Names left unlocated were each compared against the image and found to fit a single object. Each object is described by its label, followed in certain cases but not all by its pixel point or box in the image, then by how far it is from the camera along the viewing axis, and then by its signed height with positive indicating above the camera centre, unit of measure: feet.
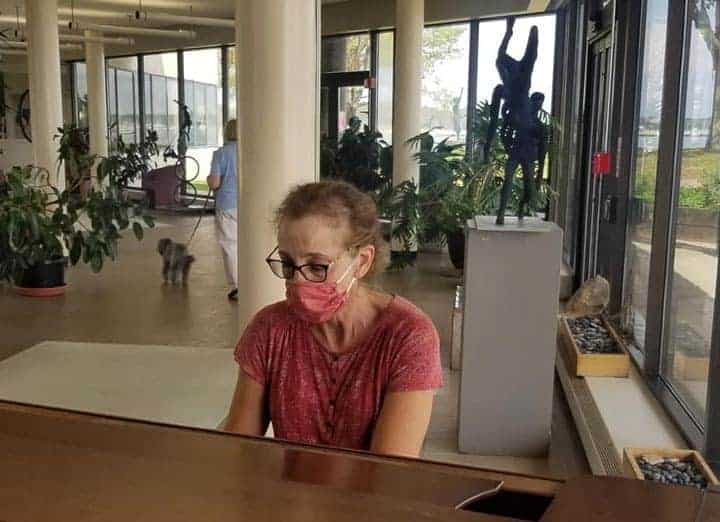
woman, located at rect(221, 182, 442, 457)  5.46 -1.47
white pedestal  12.12 -3.01
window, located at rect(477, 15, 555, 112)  30.40 +3.58
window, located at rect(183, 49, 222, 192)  48.16 +1.84
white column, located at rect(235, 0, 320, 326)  11.71 +0.29
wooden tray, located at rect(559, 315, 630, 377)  14.10 -3.89
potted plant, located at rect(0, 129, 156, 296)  19.20 -2.40
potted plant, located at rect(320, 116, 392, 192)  34.01 -0.88
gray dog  25.40 -4.02
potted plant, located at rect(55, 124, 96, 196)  25.27 -0.70
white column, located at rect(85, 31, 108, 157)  45.55 +2.08
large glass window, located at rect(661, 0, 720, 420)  10.87 -1.15
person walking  22.16 -1.61
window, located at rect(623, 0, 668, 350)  14.73 -0.55
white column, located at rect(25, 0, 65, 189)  29.81 +1.88
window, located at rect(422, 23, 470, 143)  34.24 +2.46
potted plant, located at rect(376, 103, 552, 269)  26.78 -2.13
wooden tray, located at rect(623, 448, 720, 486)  9.43 -3.80
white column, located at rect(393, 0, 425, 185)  29.99 +2.01
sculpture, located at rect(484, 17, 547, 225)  12.91 +0.43
